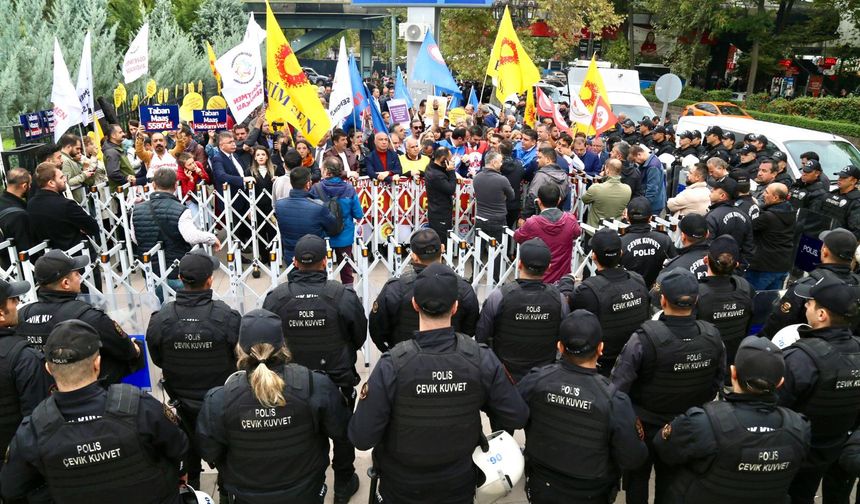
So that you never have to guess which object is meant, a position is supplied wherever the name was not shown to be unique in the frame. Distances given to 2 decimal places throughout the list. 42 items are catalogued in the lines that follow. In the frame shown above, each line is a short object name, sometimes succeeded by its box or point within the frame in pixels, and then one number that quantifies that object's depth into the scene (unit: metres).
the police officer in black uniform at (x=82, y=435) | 3.08
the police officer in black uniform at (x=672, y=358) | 4.21
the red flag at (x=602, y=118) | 11.51
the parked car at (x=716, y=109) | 26.18
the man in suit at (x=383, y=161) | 10.13
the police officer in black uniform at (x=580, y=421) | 3.57
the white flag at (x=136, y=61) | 12.11
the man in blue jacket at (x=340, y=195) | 7.57
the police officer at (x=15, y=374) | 3.82
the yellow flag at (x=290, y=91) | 9.09
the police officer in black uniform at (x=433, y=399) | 3.45
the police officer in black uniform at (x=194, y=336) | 4.32
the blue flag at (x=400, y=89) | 14.33
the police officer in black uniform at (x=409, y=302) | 5.08
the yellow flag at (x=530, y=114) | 13.78
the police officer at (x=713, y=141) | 12.94
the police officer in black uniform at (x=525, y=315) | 4.83
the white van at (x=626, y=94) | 20.69
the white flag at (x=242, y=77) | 9.73
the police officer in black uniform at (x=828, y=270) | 5.26
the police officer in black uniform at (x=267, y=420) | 3.38
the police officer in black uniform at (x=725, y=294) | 5.03
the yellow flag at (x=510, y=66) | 12.59
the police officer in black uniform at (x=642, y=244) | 6.22
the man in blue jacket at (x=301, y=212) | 6.87
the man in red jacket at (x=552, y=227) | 6.45
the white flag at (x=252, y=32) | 10.30
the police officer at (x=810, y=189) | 8.92
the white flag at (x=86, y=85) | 8.86
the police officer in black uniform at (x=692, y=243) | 5.89
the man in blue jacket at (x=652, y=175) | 10.30
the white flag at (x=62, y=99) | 8.67
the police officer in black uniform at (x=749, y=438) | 3.33
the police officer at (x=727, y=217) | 7.14
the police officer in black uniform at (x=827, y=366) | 4.07
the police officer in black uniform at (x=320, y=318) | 4.71
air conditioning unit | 21.42
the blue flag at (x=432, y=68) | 13.95
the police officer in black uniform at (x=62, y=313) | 4.24
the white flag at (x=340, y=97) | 10.03
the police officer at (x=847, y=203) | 8.30
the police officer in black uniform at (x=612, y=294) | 5.06
